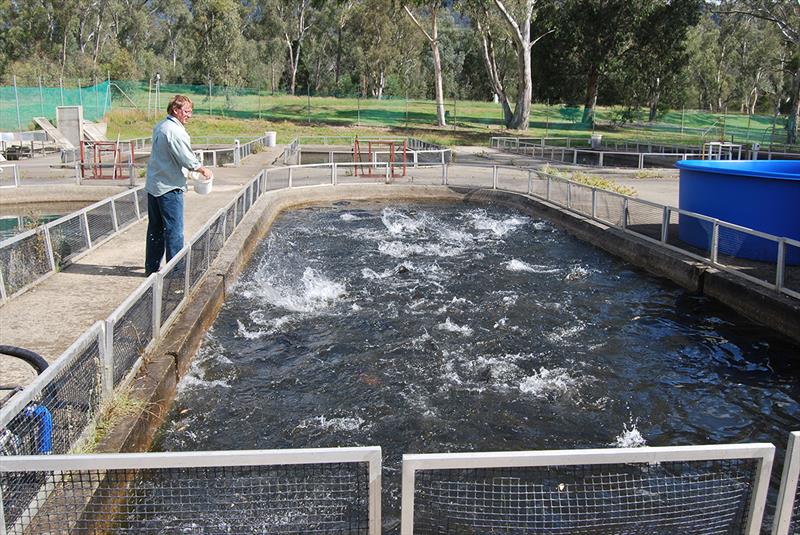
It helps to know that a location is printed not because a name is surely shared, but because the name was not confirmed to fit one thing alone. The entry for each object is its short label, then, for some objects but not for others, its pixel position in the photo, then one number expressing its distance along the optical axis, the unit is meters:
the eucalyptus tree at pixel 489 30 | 54.80
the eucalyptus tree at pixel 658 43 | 54.00
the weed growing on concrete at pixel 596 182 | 19.95
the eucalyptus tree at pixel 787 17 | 44.78
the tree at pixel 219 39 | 71.56
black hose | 4.79
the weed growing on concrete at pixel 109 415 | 5.35
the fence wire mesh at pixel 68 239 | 10.42
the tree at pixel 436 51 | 52.62
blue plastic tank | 11.97
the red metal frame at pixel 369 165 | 25.61
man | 8.97
